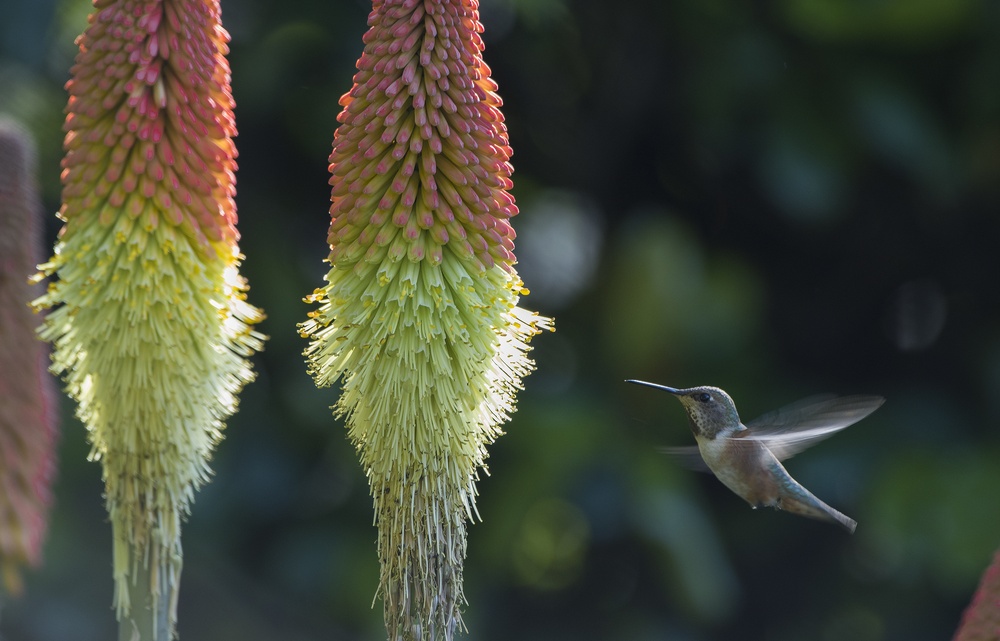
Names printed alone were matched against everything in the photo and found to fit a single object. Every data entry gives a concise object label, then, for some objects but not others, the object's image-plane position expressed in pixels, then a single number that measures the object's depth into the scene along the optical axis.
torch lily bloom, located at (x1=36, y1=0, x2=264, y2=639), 6.79
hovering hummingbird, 8.36
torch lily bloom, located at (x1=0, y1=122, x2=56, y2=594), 6.31
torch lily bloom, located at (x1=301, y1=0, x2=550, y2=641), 6.56
